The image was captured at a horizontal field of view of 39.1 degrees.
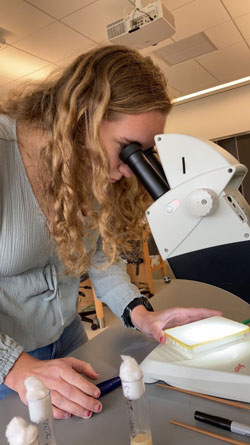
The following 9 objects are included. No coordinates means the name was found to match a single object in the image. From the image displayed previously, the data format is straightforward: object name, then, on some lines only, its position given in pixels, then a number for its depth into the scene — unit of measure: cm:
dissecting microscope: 54
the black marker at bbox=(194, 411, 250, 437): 50
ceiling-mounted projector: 235
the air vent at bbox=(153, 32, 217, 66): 334
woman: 69
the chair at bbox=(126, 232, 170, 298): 393
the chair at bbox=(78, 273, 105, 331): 307
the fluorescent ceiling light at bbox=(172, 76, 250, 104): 491
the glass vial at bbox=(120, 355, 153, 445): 48
